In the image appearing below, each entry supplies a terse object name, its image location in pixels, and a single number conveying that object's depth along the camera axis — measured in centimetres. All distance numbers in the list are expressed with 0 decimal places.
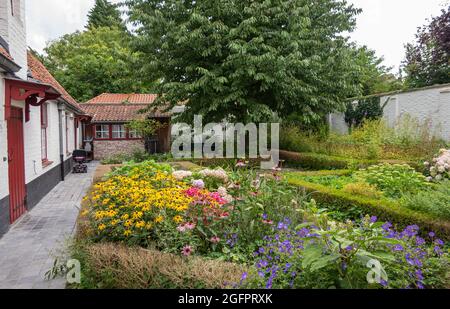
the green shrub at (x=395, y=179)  697
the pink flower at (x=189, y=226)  358
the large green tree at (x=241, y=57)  1208
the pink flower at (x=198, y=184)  470
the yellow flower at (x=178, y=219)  374
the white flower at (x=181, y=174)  585
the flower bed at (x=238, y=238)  295
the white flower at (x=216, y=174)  614
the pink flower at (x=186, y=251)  335
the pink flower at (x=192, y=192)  415
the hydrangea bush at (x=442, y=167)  679
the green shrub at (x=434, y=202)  482
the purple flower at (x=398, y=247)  313
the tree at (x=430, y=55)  1903
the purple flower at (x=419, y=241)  341
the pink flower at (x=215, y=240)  371
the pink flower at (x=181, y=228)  355
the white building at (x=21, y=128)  629
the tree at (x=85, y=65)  2980
